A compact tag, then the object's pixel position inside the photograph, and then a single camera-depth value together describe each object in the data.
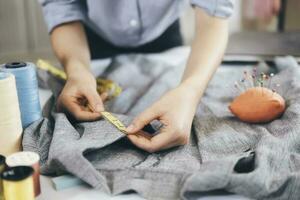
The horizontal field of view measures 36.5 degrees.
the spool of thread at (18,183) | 0.61
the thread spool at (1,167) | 0.65
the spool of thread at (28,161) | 0.65
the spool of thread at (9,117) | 0.72
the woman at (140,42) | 0.79
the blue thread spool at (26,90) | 0.79
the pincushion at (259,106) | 0.86
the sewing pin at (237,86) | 1.04
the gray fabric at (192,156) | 0.65
